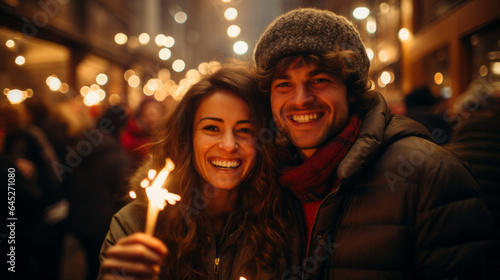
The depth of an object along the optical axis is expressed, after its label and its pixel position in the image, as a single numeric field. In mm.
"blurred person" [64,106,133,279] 3771
